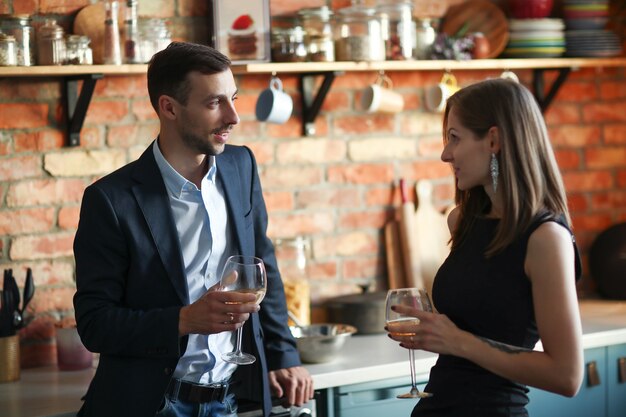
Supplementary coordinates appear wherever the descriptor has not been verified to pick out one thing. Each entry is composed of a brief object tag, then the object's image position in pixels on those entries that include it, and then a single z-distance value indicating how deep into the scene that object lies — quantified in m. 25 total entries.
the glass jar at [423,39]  3.57
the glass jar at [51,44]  2.96
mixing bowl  2.98
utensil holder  2.92
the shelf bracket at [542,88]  3.83
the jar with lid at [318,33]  3.34
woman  1.88
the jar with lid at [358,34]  3.36
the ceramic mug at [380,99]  3.49
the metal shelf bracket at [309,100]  3.44
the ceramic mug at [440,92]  3.63
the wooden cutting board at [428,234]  3.68
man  2.31
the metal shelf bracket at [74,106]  3.04
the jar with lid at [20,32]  2.93
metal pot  3.38
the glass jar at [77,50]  2.99
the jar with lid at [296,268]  3.40
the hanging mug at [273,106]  3.21
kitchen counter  2.66
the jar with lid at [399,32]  3.49
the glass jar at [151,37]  3.08
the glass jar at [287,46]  3.30
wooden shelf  2.92
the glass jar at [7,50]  2.89
